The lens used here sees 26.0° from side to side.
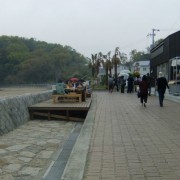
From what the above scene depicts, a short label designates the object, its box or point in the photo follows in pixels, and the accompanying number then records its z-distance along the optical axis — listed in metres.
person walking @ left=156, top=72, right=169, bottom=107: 17.80
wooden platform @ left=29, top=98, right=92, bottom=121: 17.64
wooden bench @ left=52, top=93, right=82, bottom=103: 20.52
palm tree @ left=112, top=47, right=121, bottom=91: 47.72
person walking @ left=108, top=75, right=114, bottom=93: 37.50
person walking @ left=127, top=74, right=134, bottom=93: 34.64
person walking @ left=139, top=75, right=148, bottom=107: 18.33
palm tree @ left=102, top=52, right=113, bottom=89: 48.19
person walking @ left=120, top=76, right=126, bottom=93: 35.27
